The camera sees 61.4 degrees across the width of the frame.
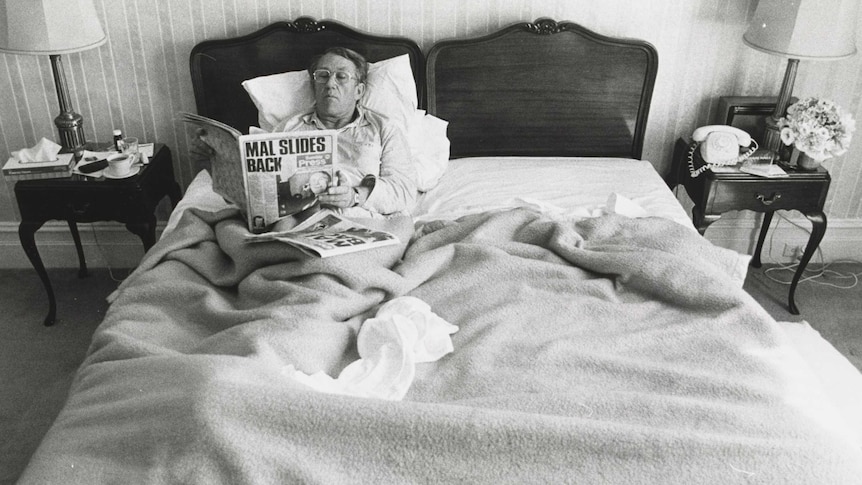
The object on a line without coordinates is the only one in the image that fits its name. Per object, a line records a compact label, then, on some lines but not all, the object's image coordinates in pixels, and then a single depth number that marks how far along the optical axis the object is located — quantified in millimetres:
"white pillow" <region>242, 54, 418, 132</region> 2424
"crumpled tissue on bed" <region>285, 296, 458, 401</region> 1399
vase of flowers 2404
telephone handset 2473
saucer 2376
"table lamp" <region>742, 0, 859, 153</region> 2299
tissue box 2346
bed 1161
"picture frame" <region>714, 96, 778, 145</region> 2613
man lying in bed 2178
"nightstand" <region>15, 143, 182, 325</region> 2344
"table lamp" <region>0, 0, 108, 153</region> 2219
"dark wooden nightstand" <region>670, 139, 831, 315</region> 2461
